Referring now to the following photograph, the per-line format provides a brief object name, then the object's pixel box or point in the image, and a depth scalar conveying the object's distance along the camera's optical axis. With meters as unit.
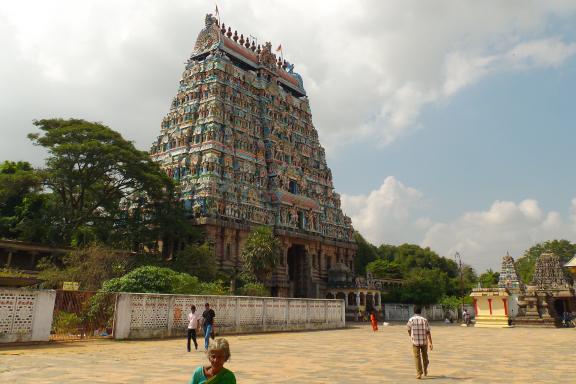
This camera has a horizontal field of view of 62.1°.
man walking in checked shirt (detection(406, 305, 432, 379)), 11.11
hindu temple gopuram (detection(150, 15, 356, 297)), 49.78
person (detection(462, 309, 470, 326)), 45.88
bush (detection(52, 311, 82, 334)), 18.88
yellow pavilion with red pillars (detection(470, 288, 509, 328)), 43.19
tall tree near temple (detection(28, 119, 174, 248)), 38.69
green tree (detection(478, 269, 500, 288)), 83.66
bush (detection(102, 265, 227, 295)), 24.22
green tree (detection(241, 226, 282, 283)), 43.38
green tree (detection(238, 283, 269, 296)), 40.12
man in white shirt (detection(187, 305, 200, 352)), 16.56
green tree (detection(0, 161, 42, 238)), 37.93
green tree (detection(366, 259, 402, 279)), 78.25
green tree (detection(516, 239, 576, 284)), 98.88
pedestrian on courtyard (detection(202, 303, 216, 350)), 16.86
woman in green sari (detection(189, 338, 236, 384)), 4.38
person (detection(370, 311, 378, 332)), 33.06
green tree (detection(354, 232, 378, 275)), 87.56
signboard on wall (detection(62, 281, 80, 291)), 23.56
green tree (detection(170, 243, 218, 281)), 38.97
